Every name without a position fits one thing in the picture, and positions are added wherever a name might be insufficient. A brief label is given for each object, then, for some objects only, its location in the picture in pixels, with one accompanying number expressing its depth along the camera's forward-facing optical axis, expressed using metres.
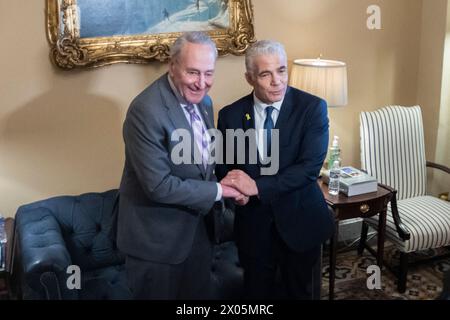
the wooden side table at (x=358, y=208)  2.53
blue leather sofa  2.21
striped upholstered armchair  2.73
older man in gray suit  1.64
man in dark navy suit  1.83
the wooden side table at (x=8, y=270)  2.05
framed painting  2.38
